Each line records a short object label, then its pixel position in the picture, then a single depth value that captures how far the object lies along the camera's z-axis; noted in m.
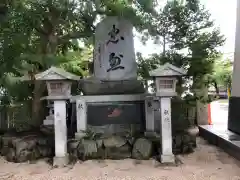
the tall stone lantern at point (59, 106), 3.75
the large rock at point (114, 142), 3.95
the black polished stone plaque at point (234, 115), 4.90
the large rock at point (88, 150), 3.94
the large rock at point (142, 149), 3.89
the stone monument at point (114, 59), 4.69
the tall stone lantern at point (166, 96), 3.69
